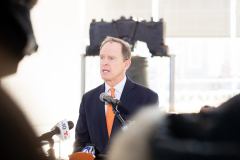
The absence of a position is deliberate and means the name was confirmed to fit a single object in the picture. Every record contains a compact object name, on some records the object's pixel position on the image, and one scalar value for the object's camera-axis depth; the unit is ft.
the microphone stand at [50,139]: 8.12
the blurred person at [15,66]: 6.42
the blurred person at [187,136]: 4.75
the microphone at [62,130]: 9.13
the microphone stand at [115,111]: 9.95
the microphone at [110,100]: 9.91
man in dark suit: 11.28
